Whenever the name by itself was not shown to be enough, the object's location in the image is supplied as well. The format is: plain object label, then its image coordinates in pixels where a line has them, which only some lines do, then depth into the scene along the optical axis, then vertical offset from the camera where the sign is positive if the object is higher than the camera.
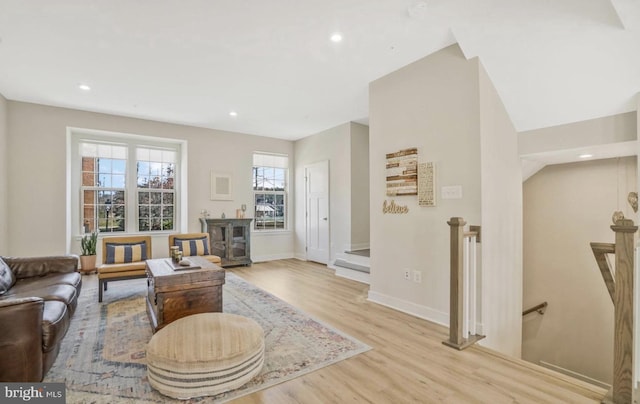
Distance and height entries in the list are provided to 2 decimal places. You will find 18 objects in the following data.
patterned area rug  1.97 -1.18
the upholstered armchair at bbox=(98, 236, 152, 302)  3.85 -0.73
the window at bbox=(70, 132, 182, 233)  5.52 +0.42
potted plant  5.12 -0.82
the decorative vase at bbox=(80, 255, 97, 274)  5.11 -0.97
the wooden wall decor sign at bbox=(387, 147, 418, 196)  3.46 +0.37
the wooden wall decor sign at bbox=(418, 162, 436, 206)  3.27 +0.21
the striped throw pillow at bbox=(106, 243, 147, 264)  4.13 -0.65
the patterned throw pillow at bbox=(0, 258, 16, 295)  2.66 -0.66
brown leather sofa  1.76 -0.76
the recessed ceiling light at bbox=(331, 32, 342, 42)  2.93 +1.60
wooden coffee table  2.64 -0.78
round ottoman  1.85 -0.95
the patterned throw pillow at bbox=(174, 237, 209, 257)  4.84 -0.65
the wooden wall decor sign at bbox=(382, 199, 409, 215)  3.57 -0.05
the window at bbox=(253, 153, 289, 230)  7.05 +0.33
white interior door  6.38 -0.14
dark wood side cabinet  6.10 -0.69
